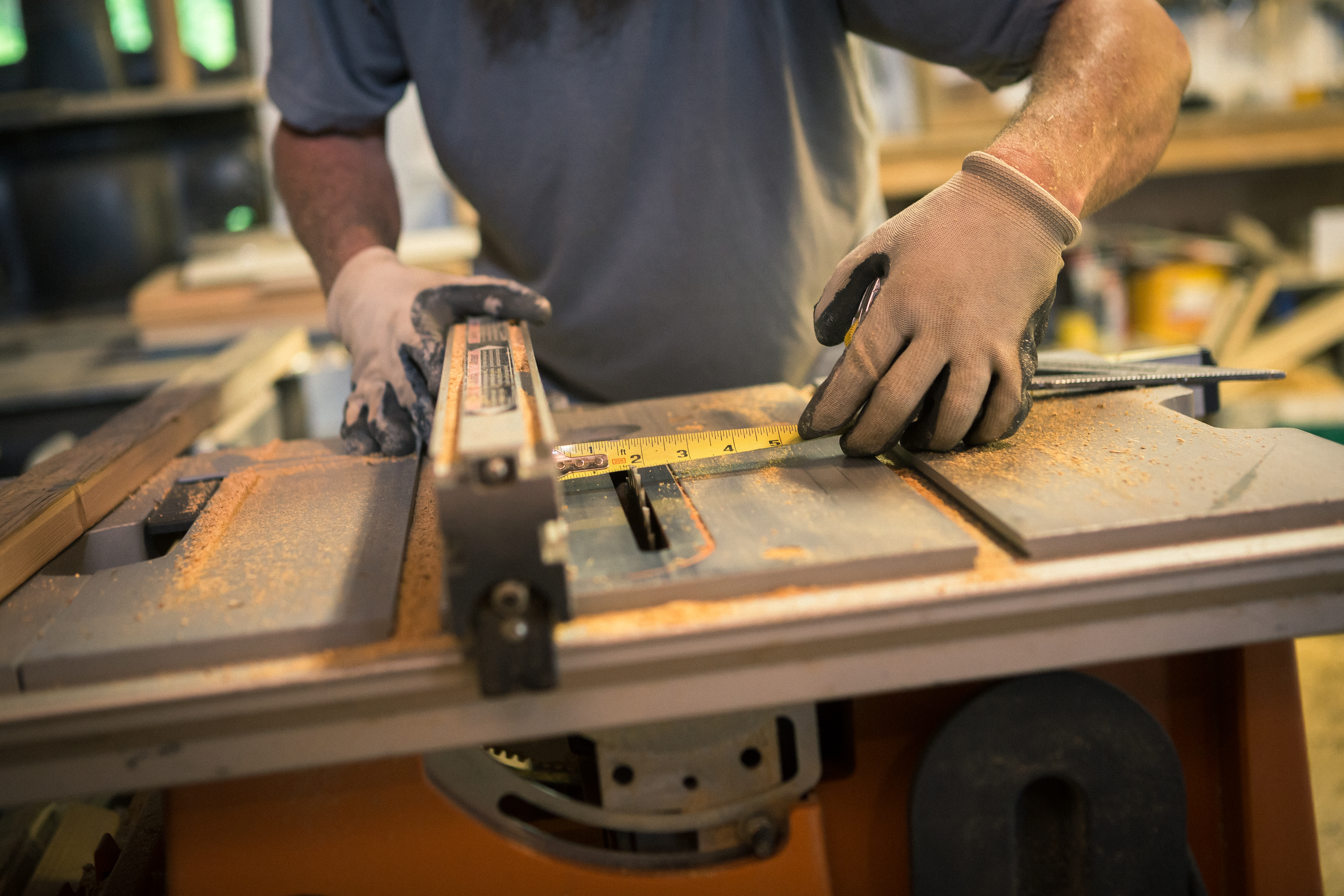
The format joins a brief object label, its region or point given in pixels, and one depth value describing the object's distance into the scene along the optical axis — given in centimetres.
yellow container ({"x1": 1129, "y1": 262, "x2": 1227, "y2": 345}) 301
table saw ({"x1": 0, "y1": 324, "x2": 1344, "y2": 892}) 62
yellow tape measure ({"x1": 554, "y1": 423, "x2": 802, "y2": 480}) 94
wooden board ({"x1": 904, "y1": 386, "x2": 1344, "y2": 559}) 68
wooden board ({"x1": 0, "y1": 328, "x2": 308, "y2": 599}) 85
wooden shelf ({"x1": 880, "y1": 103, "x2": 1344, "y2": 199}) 270
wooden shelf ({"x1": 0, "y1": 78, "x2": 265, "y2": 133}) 286
